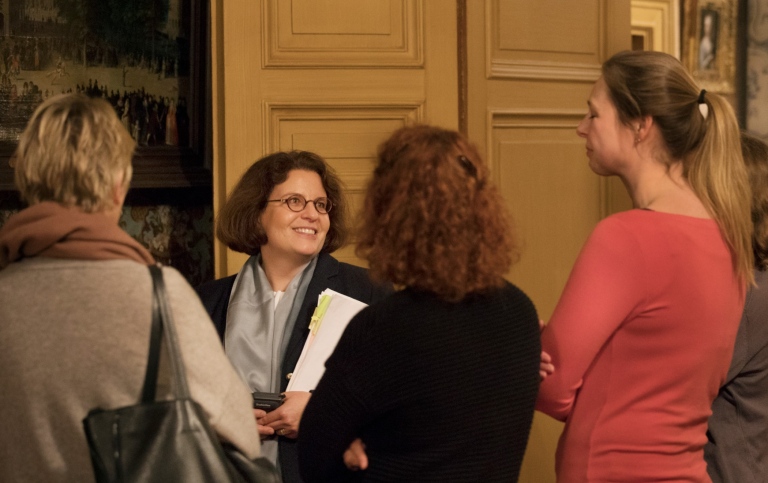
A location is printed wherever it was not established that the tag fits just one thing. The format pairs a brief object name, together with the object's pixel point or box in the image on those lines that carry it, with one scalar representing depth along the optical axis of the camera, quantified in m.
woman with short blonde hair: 3.73
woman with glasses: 4.63
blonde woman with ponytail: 4.02
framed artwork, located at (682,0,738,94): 6.79
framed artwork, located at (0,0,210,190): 5.62
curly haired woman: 3.78
